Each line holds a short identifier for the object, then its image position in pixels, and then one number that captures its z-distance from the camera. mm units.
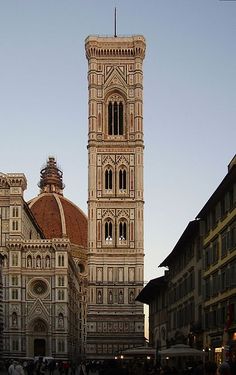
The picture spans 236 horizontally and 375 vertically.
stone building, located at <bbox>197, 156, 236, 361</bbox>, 37969
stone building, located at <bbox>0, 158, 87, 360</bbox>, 97438
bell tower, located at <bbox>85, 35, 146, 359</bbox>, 103125
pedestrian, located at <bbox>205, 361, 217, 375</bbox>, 30103
